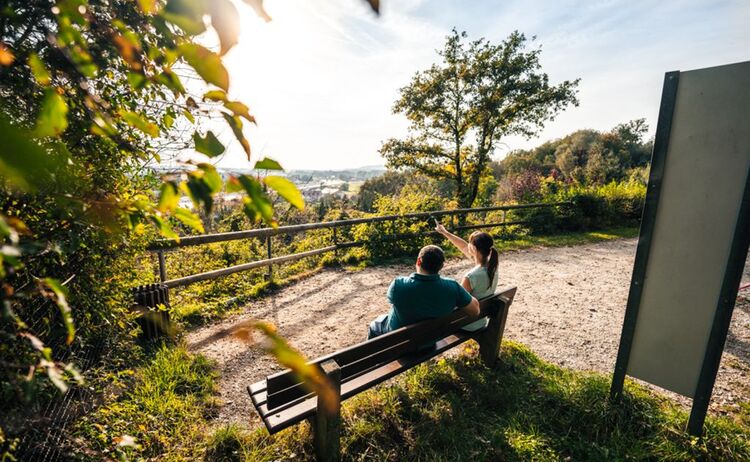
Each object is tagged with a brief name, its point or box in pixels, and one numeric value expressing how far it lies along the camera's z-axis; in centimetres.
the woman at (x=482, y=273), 329
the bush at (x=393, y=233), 757
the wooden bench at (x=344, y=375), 200
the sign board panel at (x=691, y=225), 209
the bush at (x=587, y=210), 1059
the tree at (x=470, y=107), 1665
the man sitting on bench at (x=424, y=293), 260
